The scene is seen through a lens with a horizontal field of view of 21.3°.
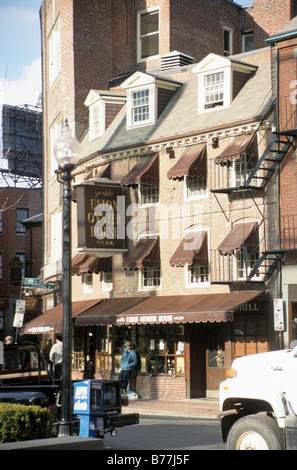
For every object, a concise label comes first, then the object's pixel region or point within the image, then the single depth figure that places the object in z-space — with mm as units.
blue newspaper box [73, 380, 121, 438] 13117
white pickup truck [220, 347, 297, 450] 10133
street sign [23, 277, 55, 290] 31031
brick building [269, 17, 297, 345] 23750
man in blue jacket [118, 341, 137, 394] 25844
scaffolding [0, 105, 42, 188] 61969
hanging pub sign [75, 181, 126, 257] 28219
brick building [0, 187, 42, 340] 56281
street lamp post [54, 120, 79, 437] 11773
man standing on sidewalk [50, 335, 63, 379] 24734
